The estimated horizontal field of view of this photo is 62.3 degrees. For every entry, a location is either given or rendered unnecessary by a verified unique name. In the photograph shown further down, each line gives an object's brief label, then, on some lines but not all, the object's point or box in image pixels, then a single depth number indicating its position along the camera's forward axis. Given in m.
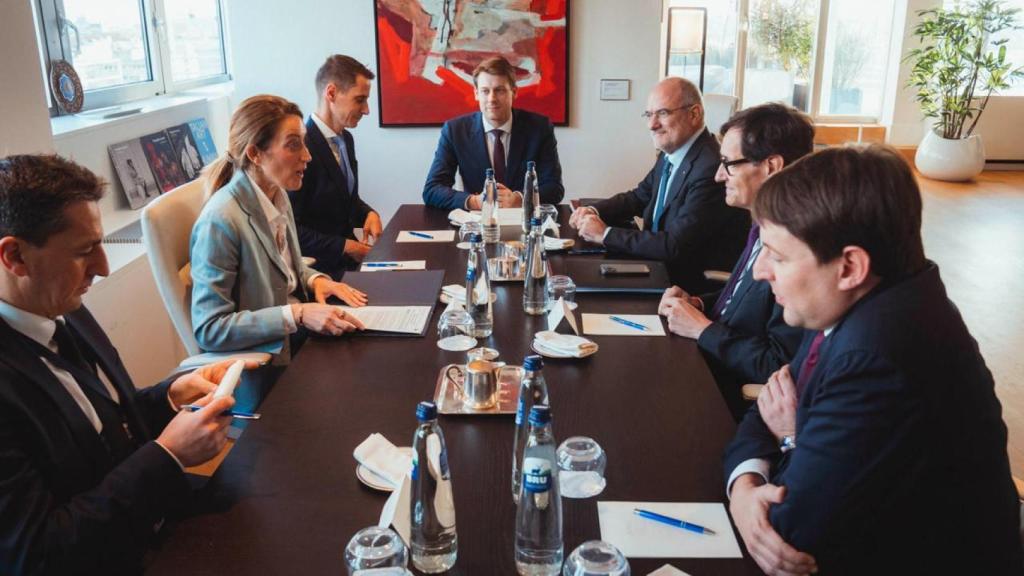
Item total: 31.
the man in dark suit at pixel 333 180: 3.60
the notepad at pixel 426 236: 3.34
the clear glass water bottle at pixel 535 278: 2.34
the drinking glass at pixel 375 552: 1.18
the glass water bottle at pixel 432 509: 1.23
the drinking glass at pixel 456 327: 2.16
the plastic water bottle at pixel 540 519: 1.19
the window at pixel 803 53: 9.48
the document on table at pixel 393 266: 2.88
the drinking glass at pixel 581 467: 1.44
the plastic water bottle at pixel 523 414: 1.41
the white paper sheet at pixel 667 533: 1.28
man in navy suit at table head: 4.14
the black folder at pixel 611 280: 2.63
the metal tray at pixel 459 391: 1.74
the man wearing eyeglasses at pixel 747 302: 2.10
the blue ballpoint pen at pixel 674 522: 1.34
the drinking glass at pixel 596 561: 1.14
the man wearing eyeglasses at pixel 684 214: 3.15
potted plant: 8.59
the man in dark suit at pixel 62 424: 1.30
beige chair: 2.44
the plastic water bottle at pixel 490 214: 3.26
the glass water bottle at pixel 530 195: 3.58
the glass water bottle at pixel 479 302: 2.19
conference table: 1.28
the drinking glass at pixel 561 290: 2.48
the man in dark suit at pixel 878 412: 1.24
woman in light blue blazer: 2.40
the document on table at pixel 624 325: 2.25
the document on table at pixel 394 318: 2.24
